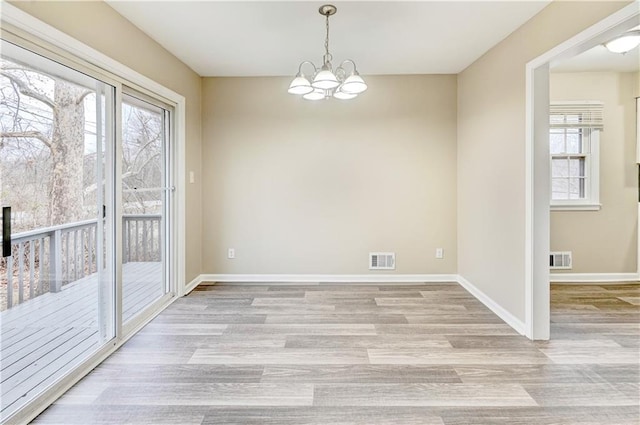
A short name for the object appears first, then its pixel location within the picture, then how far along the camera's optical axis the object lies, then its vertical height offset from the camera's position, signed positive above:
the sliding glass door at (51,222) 1.93 -0.07
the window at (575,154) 4.45 +0.72
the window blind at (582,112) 4.44 +1.24
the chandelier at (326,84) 2.66 +1.01
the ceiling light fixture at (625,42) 2.77 +1.36
